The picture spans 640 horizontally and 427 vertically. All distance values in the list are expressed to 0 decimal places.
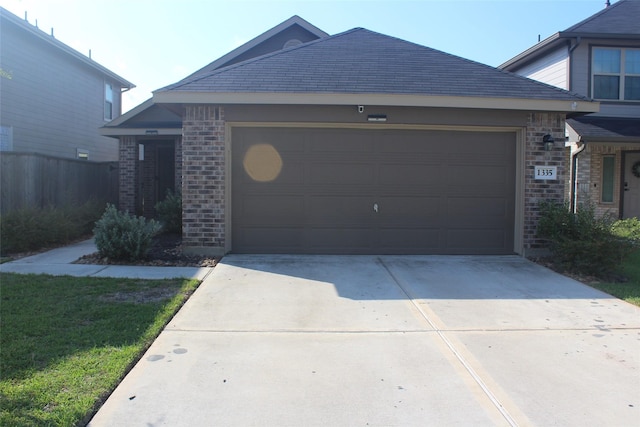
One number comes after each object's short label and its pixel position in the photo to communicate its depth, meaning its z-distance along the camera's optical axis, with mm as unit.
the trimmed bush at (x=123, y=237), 8125
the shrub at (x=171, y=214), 11711
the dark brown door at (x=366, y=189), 8906
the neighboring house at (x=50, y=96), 13609
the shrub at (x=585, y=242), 7508
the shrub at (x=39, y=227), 9055
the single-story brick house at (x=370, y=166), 8648
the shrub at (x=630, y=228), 9853
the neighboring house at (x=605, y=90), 13219
